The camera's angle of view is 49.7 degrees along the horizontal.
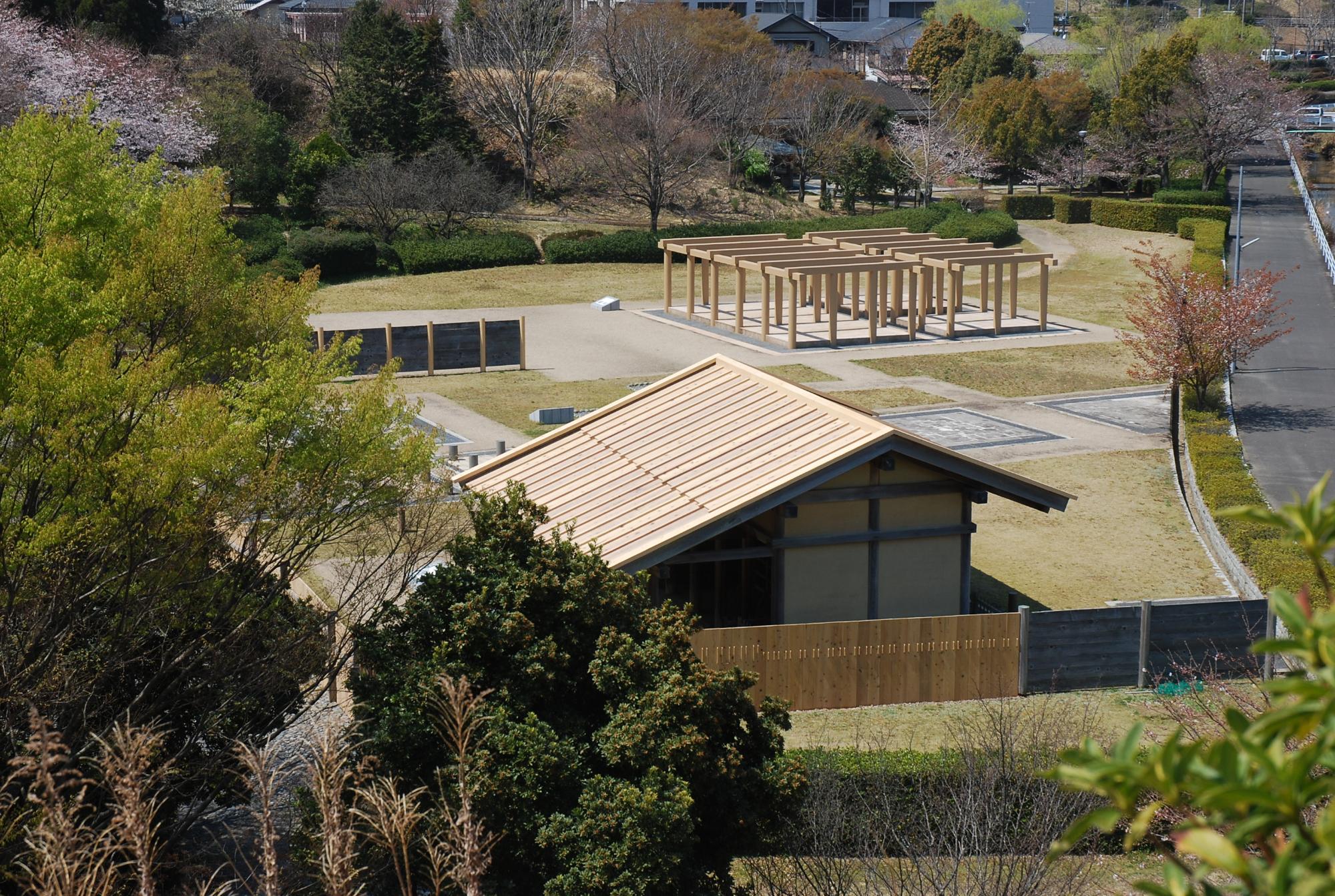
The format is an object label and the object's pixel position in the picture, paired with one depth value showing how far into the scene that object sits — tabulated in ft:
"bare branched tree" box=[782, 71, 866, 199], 220.43
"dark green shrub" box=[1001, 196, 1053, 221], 210.18
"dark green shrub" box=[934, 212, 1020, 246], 179.01
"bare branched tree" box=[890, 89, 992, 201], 214.28
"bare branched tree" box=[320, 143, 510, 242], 175.63
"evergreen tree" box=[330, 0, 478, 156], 193.06
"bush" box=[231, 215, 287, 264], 157.58
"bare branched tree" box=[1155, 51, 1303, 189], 209.97
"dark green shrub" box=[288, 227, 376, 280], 159.02
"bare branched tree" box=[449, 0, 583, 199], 210.18
